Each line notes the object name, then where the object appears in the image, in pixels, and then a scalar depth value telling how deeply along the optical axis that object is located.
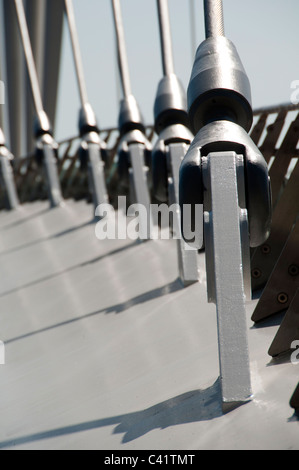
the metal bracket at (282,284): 6.88
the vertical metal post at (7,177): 28.34
